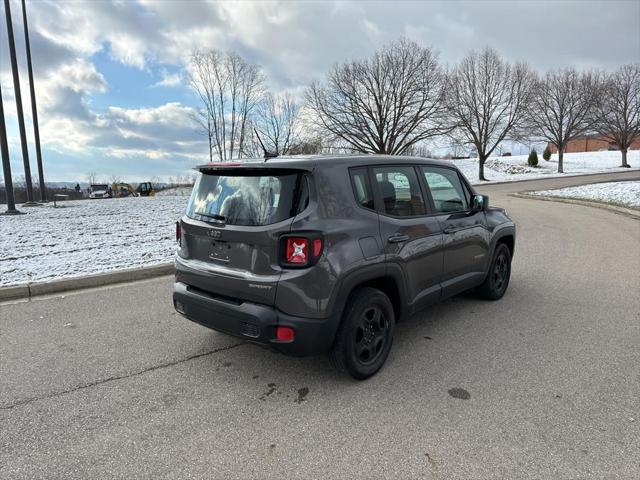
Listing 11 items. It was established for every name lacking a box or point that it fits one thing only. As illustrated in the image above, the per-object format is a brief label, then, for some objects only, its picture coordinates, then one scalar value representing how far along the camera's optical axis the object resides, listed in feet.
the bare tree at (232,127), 92.38
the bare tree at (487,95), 118.73
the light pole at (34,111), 59.12
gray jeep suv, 9.91
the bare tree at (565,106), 138.10
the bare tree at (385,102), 110.01
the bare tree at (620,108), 141.38
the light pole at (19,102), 49.98
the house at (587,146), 264.11
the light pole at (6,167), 44.91
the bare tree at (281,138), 107.28
